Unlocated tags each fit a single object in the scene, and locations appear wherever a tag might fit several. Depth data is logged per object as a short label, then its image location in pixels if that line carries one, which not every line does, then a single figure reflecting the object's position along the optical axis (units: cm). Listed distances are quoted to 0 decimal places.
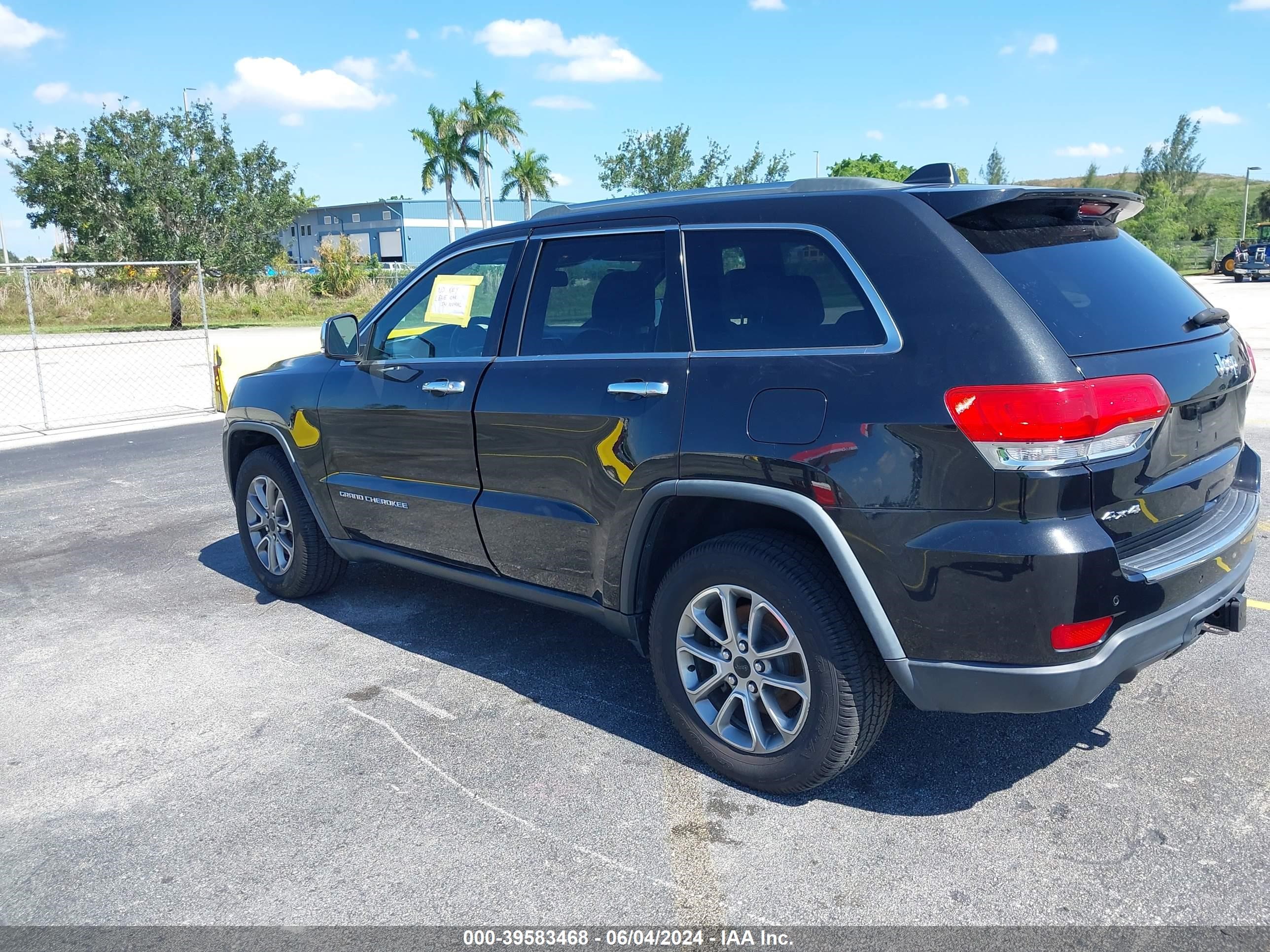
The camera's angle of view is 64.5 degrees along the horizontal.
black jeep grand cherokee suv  269
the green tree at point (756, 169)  3847
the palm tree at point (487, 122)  5494
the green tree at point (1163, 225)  5453
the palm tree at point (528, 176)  5725
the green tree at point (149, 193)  3023
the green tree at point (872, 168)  5378
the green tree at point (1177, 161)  8875
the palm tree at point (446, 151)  5462
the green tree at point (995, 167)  9519
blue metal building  8600
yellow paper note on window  438
